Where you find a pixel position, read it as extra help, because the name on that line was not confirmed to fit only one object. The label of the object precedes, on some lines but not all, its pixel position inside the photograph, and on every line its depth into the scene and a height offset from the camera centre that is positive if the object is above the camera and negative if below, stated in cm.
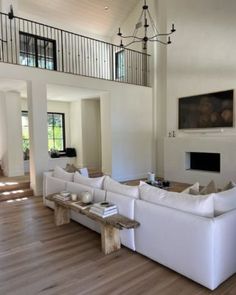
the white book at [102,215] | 291 -99
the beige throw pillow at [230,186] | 295 -67
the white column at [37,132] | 571 +1
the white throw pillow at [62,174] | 437 -79
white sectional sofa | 223 -106
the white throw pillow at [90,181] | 367 -77
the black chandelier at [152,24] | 784 +346
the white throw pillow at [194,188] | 300 -72
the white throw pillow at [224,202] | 247 -73
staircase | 554 -137
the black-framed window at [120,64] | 912 +256
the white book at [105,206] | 295 -91
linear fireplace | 667 -88
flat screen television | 624 +54
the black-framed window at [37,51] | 760 +263
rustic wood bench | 272 -105
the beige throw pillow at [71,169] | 496 -76
